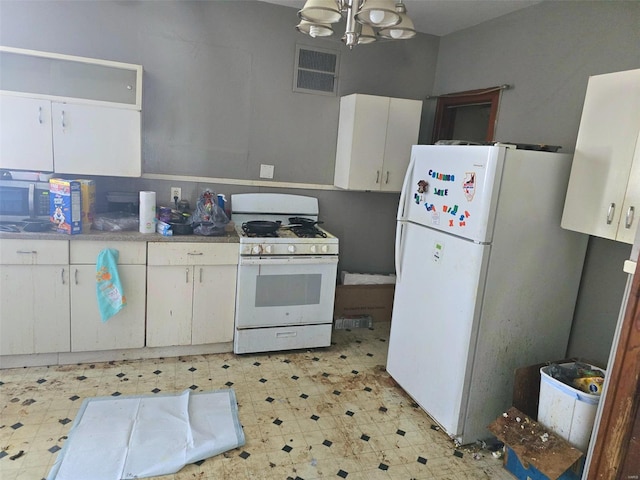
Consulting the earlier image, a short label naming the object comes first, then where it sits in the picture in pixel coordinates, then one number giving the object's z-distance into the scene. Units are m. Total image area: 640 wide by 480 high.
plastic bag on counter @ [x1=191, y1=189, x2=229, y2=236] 3.05
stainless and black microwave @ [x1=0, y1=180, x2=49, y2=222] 2.77
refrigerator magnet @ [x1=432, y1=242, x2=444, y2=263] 2.49
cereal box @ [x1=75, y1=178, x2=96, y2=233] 2.80
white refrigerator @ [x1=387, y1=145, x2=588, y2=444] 2.21
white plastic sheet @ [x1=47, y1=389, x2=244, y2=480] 2.03
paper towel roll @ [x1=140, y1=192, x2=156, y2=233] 2.89
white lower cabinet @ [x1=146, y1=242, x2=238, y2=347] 2.95
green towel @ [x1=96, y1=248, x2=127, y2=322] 2.78
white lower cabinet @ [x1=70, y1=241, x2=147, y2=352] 2.78
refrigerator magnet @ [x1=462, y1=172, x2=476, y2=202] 2.24
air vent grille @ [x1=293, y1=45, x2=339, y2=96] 3.56
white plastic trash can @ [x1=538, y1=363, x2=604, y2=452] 1.99
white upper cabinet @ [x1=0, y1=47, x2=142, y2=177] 2.75
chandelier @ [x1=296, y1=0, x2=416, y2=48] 1.72
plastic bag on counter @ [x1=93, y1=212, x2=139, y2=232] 2.91
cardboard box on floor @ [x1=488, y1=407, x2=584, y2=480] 1.93
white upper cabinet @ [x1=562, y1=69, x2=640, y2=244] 1.89
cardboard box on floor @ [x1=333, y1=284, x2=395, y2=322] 3.86
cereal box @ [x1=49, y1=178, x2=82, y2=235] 2.68
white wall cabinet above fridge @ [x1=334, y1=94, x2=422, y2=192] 3.49
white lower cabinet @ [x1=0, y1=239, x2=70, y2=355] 2.65
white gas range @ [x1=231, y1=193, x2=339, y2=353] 3.09
